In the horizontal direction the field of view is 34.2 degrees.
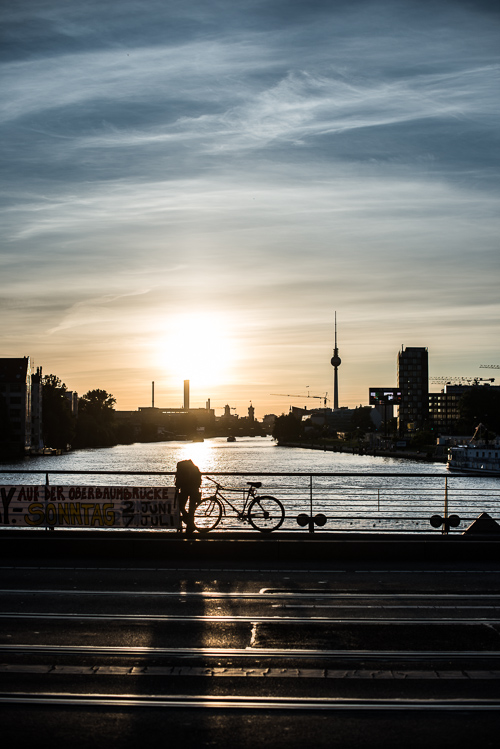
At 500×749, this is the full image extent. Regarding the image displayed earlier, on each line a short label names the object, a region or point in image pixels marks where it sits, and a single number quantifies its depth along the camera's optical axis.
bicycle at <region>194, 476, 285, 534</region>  20.59
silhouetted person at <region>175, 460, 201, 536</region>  18.06
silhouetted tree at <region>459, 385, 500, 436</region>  188.00
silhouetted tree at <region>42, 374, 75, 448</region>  188.00
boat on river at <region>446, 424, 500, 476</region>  125.25
